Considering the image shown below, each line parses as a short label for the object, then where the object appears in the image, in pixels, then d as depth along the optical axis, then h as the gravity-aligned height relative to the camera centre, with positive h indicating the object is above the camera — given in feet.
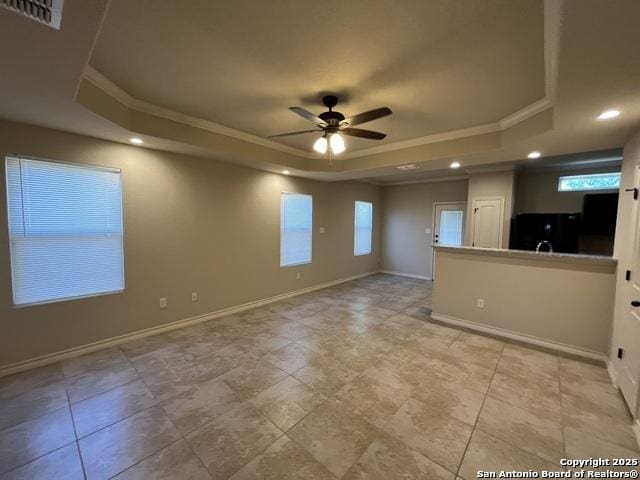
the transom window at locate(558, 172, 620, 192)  15.05 +2.57
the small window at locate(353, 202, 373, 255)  22.56 -0.57
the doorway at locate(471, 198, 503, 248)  17.04 +0.05
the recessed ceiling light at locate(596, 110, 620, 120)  6.77 +2.93
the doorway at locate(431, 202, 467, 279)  20.97 +0.02
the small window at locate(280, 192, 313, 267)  16.62 -0.50
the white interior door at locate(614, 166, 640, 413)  6.77 -2.91
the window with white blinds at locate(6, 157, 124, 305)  8.50 -0.47
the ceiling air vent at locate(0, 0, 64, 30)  3.53 +2.85
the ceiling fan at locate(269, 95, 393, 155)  7.77 +2.98
